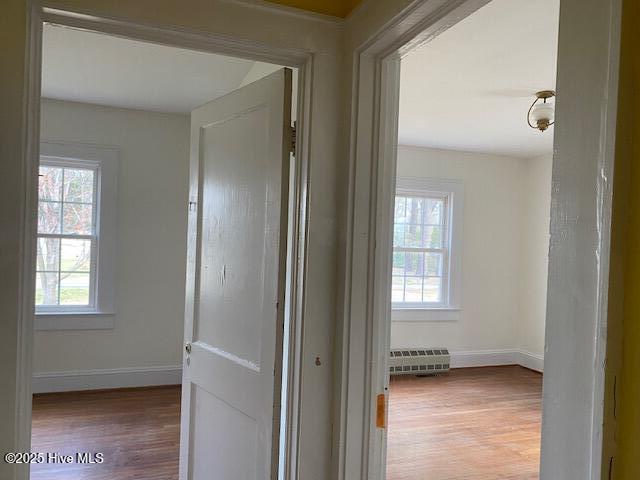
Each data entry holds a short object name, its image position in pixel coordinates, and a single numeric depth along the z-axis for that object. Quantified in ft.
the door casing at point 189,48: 3.99
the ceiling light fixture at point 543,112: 10.08
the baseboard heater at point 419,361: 15.93
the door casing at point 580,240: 2.15
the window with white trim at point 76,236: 12.97
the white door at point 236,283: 5.27
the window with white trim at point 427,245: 16.70
